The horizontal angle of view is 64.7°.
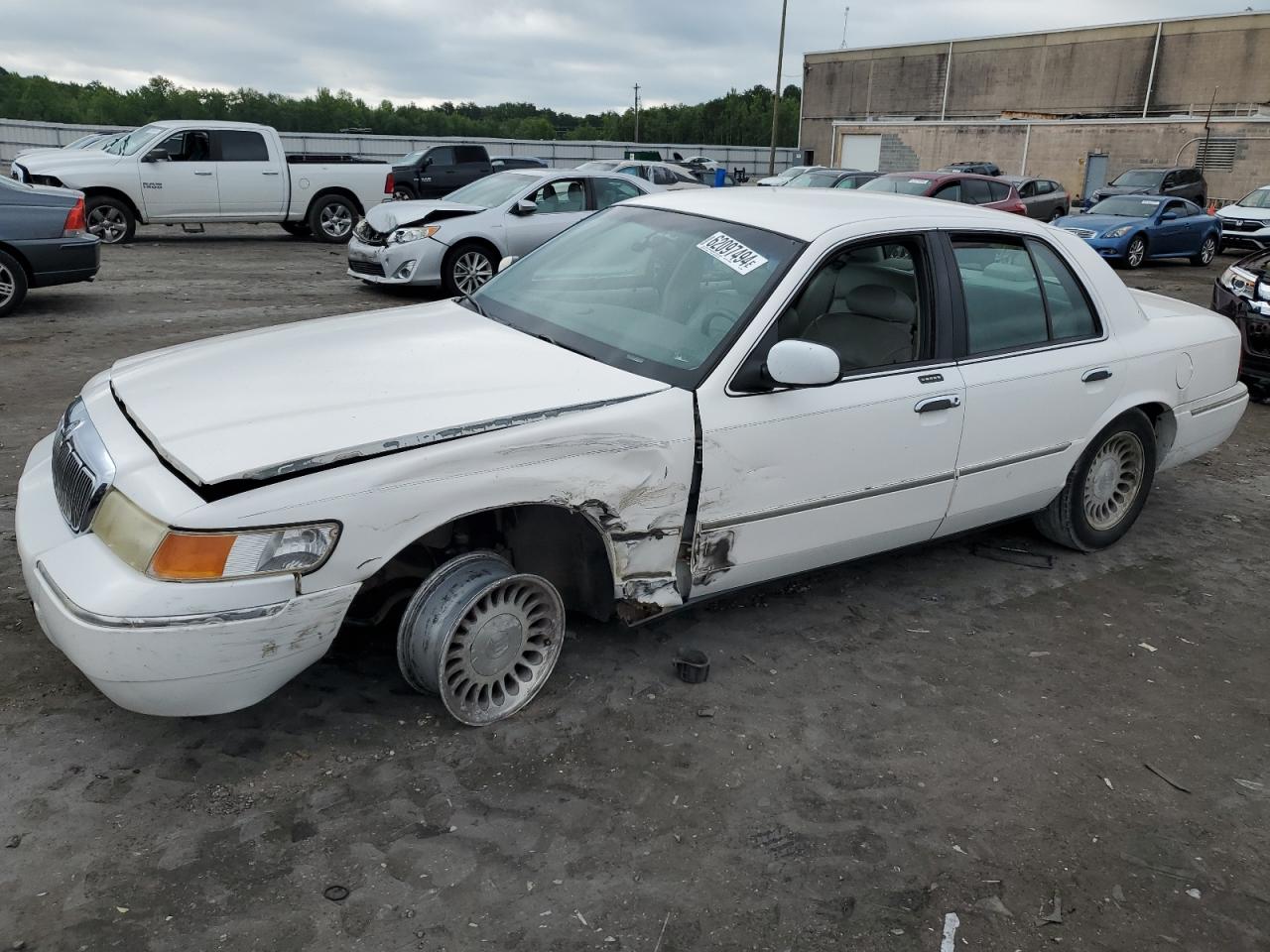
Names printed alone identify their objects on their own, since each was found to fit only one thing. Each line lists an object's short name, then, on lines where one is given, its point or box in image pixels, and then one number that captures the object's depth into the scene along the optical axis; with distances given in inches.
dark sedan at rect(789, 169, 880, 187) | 775.1
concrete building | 1499.8
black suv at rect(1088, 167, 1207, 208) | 878.4
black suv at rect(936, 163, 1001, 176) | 1189.0
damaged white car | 106.6
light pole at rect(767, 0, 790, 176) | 1483.8
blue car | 685.9
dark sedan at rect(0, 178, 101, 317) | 359.9
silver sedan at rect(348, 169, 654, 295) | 438.3
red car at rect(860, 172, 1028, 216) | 679.7
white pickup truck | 578.6
